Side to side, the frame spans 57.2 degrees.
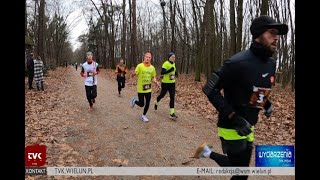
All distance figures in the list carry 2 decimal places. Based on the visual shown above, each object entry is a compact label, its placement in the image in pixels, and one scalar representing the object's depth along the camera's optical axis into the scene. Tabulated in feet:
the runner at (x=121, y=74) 44.57
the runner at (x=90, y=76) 32.73
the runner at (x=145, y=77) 27.12
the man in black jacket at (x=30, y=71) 47.24
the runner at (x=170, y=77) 28.91
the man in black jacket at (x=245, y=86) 10.39
